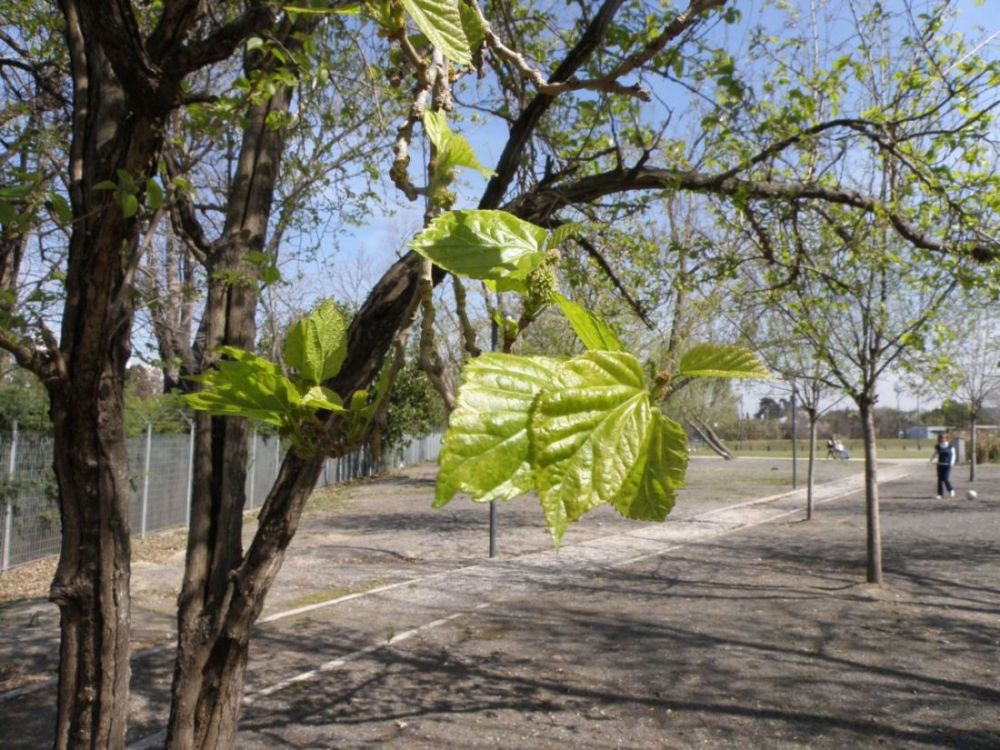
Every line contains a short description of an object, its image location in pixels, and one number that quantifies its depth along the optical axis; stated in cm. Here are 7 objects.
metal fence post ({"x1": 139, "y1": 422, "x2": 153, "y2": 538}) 1170
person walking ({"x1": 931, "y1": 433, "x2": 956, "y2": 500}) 1673
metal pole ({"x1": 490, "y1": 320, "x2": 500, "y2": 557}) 987
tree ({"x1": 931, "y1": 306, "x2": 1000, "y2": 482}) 1445
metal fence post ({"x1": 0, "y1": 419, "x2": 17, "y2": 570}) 899
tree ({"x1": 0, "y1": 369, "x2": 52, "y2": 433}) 941
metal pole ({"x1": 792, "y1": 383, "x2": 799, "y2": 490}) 1509
